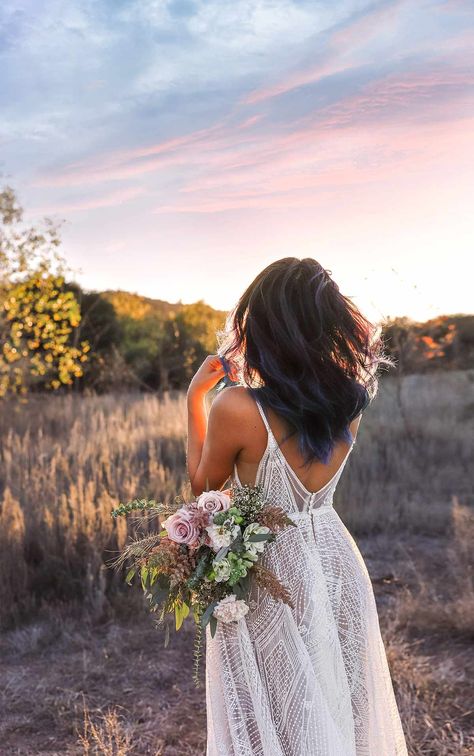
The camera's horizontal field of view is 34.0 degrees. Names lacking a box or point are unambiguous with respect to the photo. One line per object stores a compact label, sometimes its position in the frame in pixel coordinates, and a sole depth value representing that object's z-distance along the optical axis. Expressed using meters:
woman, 2.30
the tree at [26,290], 9.68
